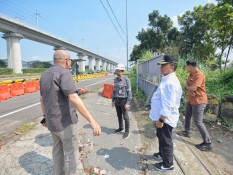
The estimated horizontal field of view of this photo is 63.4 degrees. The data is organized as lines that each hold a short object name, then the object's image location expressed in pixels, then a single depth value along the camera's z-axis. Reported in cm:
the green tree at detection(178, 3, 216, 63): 1811
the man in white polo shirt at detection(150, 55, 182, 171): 278
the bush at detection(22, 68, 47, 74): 3797
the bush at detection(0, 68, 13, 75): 3103
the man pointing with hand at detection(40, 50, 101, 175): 223
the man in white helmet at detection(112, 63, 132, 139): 451
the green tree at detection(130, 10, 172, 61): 2631
